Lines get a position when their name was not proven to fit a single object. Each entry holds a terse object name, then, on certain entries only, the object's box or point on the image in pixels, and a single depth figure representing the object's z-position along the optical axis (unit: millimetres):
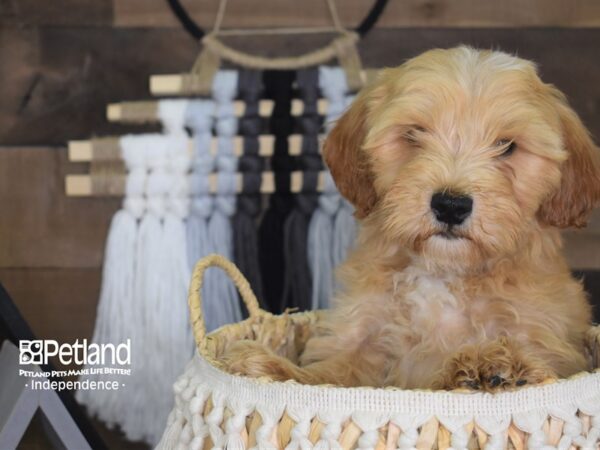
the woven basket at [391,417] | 695
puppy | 775
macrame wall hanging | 1041
